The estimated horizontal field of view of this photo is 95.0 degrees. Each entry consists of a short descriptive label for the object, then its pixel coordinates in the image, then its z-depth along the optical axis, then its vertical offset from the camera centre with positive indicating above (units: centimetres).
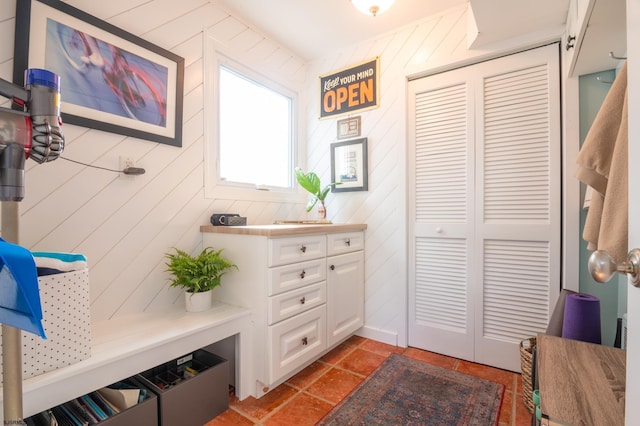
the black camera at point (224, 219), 190 -4
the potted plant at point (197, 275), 160 -34
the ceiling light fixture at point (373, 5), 171 +123
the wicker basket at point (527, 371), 152 -84
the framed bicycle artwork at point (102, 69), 129 +72
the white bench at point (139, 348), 98 -56
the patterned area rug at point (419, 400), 144 -101
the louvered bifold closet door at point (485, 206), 182 +6
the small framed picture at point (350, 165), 244 +42
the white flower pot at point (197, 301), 162 -49
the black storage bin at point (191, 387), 126 -83
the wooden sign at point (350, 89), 241 +107
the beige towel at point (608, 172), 73 +13
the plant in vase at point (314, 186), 244 +23
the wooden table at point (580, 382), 63 -43
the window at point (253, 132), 213 +66
